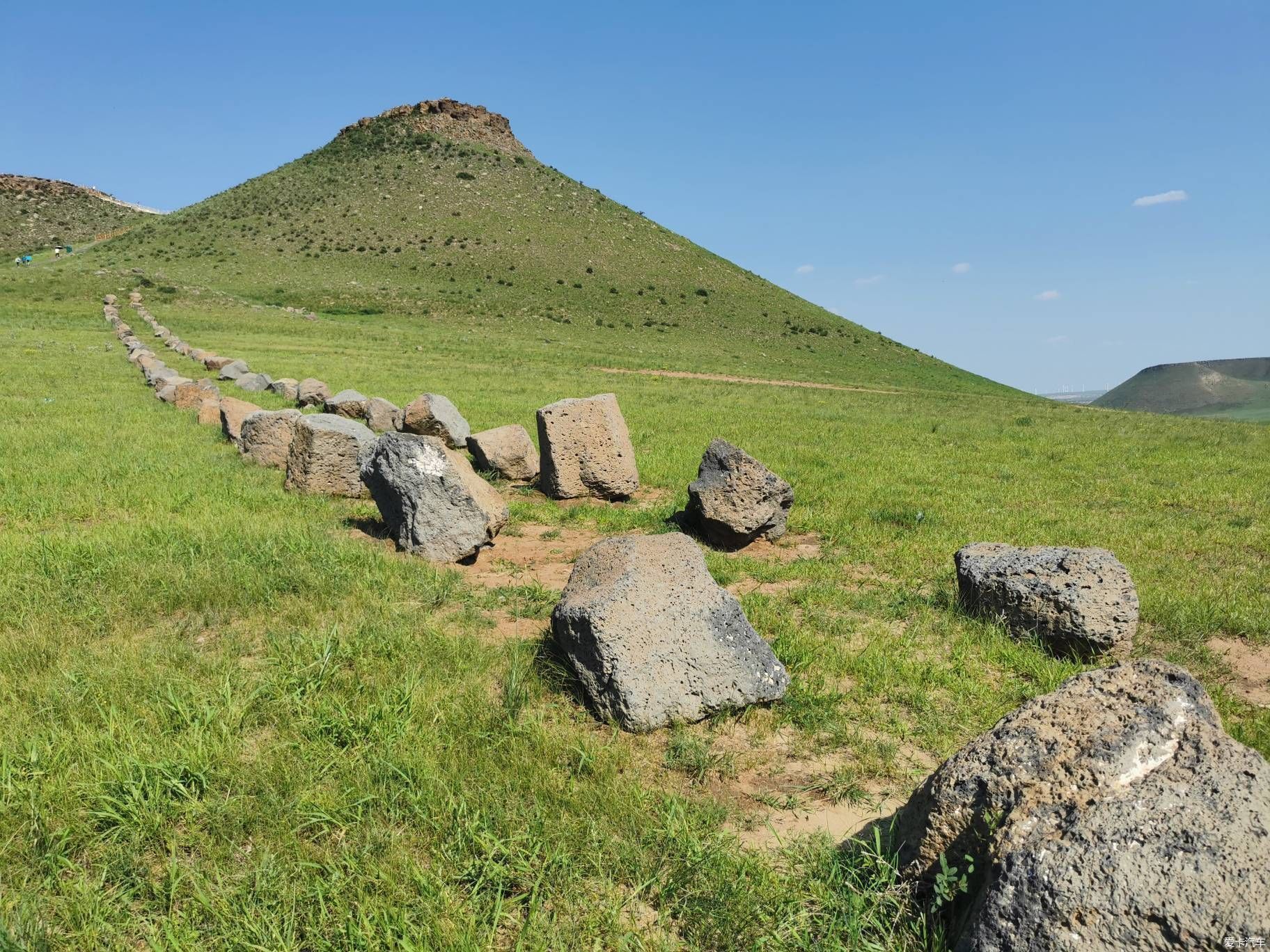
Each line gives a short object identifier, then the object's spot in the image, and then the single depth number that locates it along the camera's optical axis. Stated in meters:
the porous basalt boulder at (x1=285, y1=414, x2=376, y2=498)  9.07
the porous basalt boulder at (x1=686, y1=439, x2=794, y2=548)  7.88
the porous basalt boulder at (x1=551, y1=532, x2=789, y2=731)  4.36
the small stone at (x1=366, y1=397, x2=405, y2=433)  13.54
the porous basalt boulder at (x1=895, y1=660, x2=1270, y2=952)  2.18
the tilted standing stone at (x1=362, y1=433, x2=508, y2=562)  7.04
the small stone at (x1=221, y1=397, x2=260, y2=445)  11.70
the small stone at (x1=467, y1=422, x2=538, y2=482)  10.49
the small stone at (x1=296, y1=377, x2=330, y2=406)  16.70
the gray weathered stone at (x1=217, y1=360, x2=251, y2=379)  20.22
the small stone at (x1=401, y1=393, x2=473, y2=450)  11.65
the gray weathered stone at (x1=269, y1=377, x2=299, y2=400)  17.80
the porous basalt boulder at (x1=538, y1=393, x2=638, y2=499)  9.73
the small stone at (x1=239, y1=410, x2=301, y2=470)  10.39
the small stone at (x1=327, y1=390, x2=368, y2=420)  14.17
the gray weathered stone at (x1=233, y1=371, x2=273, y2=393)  18.86
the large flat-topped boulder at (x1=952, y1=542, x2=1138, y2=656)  5.33
